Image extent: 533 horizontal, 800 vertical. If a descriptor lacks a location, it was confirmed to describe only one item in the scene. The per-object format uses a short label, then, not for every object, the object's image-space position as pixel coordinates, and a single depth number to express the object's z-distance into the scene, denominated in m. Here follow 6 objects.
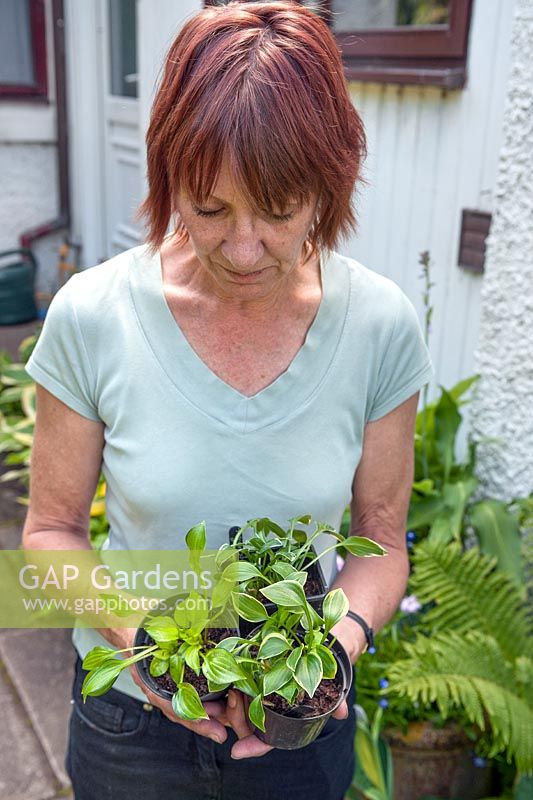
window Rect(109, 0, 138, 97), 5.18
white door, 5.22
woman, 1.13
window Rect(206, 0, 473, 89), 2.54
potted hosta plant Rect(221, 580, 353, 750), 0.95
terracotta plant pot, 2.12
